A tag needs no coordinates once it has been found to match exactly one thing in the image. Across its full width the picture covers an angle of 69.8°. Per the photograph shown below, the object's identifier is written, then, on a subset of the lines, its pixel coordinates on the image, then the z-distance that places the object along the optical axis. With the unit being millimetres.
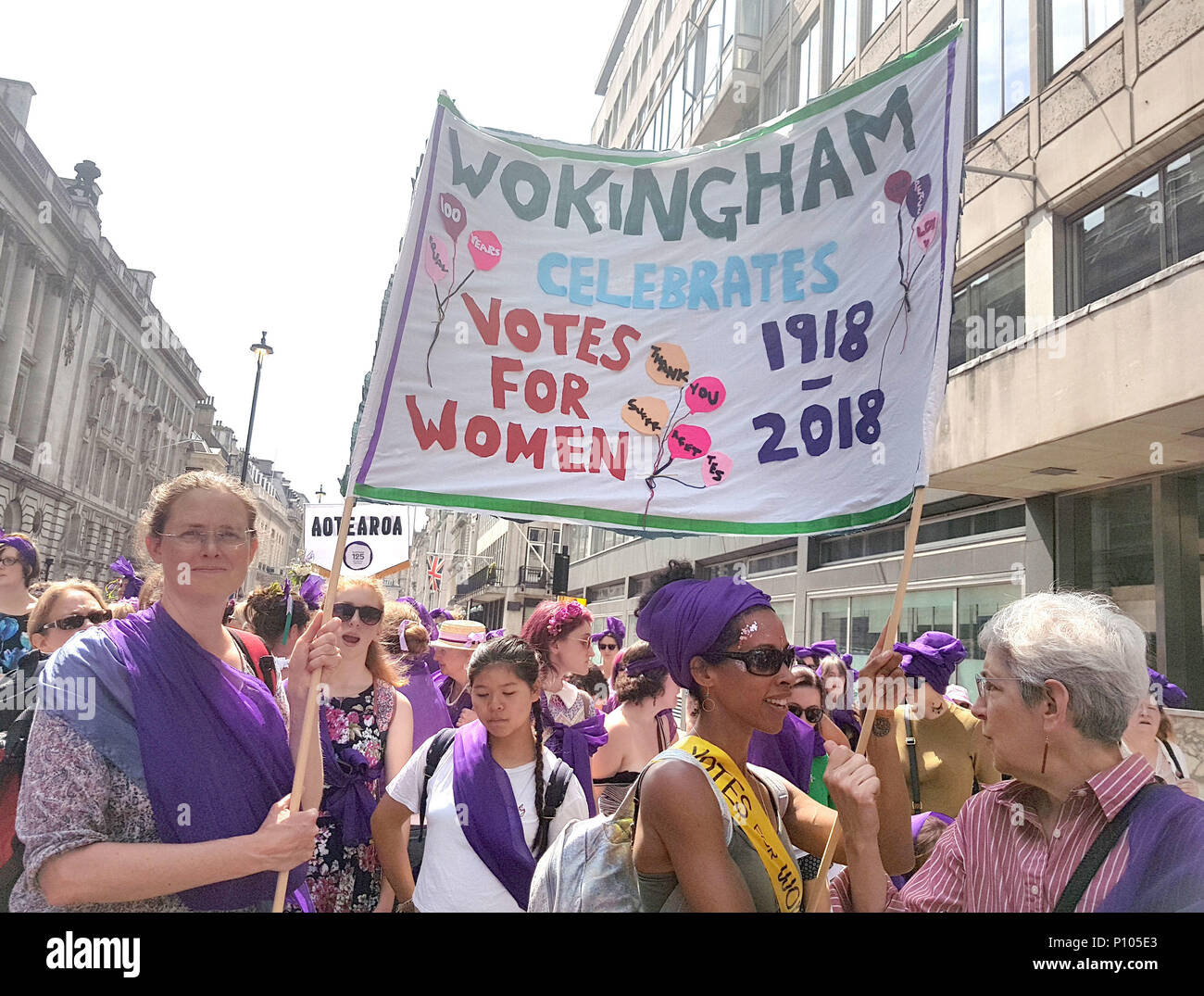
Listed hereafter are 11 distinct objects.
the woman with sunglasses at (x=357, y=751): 3357
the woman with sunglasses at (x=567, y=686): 3850
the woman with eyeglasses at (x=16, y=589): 4641
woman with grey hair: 1657
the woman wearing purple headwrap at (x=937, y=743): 4410
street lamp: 25422
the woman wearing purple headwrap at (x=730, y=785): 1745
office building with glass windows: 9000
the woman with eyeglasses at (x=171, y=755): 1740
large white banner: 2713
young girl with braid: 2846
